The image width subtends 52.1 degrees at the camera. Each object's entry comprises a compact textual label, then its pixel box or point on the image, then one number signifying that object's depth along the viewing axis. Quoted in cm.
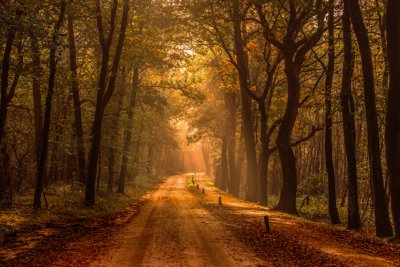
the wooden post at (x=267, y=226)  1501
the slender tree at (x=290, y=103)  2156
